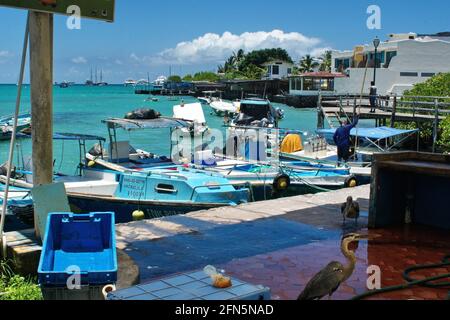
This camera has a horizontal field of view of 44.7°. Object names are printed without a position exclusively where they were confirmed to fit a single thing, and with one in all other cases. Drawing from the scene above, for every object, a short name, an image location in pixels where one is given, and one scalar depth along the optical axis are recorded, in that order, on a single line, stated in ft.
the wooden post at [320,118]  95.03
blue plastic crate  15.33
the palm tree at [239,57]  474.49
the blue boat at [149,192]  45.68
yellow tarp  70.79
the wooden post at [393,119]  81.97
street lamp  100.83
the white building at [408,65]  165.07
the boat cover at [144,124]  51.21
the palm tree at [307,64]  358.23
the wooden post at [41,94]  18.48
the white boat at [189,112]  72.49
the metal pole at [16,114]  18.20
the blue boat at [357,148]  63.19
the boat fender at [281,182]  52.90
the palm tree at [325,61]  337.11
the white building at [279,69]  372.17
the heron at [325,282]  15.29
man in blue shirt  60.08
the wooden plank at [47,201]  18.49
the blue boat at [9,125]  110.52
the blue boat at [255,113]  81.45
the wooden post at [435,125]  71.56
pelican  27.22
